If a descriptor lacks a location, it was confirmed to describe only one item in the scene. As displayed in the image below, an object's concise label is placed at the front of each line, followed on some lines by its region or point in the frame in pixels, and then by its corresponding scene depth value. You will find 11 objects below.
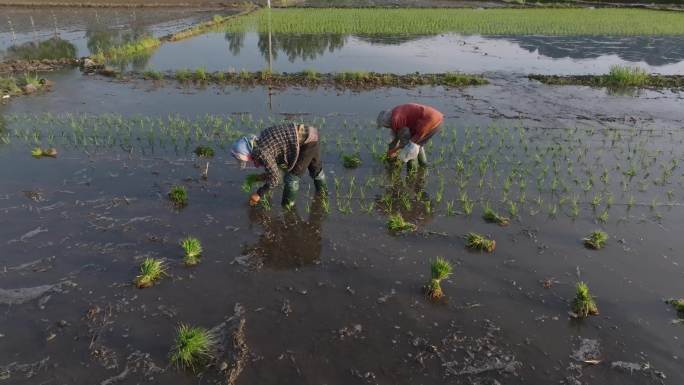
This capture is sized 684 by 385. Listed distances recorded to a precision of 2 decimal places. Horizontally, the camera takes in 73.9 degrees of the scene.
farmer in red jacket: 5.87
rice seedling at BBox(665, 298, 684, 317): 3.93
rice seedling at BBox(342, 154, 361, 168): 6.82
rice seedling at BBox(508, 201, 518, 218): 5.53
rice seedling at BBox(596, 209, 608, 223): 5.39
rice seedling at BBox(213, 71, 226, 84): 11.78
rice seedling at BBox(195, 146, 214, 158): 7.02
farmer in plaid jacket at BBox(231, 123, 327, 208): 4.65
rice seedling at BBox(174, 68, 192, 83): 11.75
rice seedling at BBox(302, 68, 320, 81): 11.88
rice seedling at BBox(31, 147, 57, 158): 6.89
